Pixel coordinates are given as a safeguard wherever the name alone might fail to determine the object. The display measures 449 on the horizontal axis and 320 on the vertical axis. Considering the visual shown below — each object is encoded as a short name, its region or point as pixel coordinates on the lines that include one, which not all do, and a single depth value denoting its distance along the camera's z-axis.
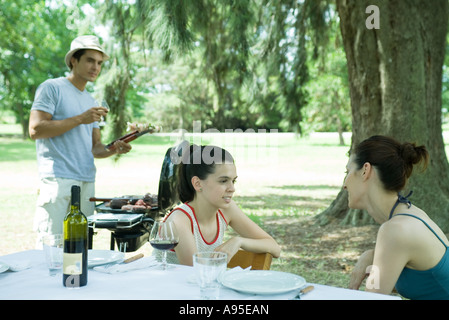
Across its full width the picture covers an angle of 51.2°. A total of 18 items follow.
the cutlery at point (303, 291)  1.41
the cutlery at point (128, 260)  1.72
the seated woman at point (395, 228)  1.67
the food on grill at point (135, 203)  3.22
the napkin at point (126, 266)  1.67
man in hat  3.02
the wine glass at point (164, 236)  1.69
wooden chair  2.12
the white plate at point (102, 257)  1.73
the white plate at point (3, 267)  1.64
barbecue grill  3.12
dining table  1.41
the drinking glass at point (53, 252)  1.61
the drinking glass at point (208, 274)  1.38
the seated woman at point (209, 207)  2.19
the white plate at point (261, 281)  1.43
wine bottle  1.42
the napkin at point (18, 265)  1.68
